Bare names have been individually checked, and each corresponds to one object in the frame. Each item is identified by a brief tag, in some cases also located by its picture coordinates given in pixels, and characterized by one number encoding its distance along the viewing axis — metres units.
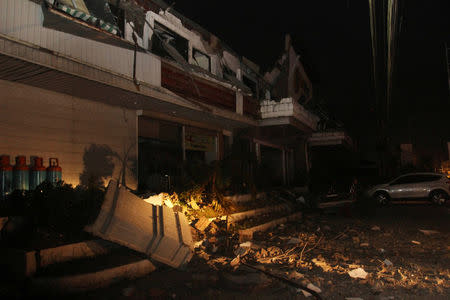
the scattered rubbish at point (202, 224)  7.22
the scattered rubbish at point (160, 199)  7.09
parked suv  15.71
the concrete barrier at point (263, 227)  7.31
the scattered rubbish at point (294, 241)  7.38
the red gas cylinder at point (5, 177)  6.23
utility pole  9.53
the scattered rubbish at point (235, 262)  5.62
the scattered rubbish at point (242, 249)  6.13
